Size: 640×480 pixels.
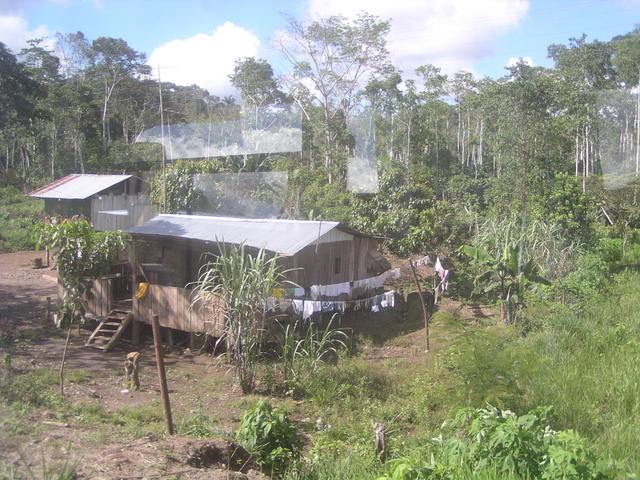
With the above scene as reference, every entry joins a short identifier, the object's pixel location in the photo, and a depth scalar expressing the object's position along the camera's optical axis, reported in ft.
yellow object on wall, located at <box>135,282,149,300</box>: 32.83
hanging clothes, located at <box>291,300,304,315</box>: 31.12
